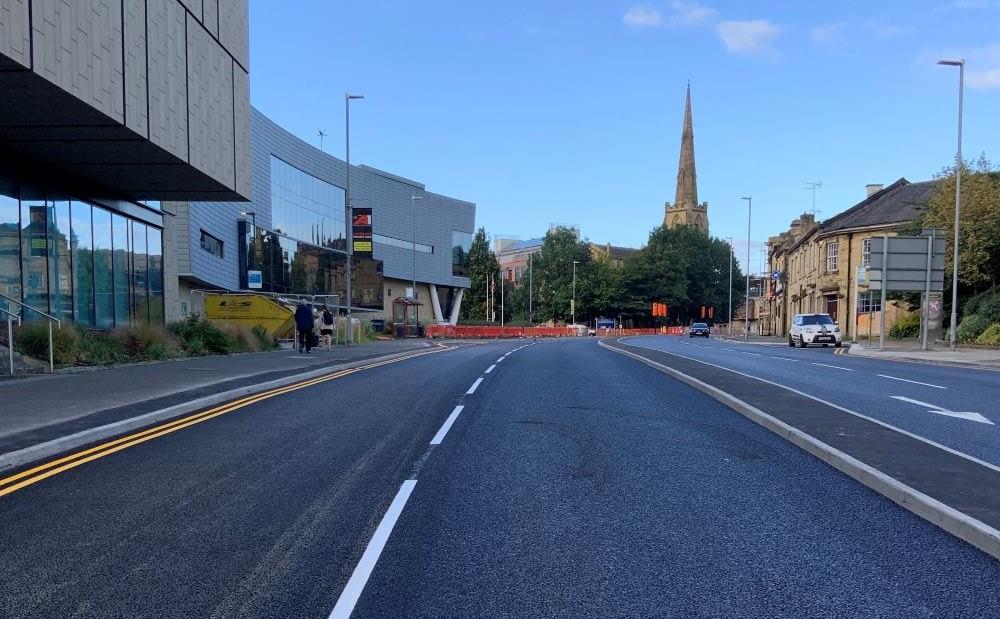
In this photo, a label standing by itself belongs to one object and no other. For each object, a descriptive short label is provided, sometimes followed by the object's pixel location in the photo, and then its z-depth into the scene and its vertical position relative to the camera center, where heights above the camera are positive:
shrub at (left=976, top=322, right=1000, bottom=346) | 32.22 -1.64
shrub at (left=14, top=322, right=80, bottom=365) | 15.99 -1.19
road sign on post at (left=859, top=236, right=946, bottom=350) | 31.00 +1.39
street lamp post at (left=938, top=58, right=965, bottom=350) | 28.80 +4.41
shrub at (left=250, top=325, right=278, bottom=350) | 27.15 -1.79
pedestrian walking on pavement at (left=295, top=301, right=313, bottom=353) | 24.69 -1.04
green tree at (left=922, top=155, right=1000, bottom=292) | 35.34 +3.69
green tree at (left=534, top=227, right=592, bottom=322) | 101.50 +3.67
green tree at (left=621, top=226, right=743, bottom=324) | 97.12 +2.70
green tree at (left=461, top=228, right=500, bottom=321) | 103.50 +2.61
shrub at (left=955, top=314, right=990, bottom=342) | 34.16 -1.34
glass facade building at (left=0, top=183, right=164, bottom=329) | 18.53 +0.82
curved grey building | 41.03 +4.05
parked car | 37.38 -1.73
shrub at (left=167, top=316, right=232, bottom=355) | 22.52 -1.46
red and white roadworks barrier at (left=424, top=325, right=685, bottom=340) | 57.81 -3.39
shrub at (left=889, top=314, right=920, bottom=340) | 43.59 -1.74
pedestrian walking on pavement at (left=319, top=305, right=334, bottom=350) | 27.64 -1.29
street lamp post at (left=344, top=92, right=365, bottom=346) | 33.09 +6.59
